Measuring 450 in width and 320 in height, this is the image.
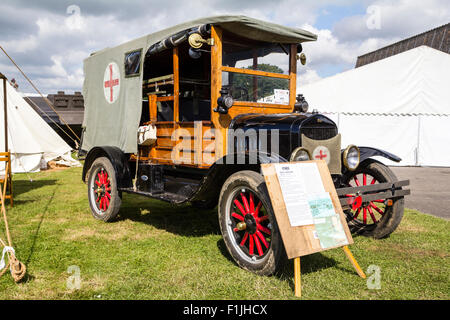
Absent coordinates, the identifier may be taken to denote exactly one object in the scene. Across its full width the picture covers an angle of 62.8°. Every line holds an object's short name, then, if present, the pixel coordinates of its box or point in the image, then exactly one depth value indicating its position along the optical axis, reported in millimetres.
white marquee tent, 13992
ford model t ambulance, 3555
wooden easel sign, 2914
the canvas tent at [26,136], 10539
